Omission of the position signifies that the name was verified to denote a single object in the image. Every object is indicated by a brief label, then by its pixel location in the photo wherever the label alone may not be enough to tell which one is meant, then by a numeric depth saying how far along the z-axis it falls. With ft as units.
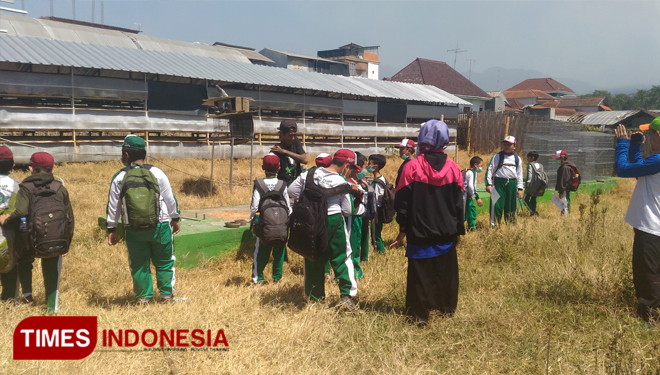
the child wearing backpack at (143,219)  14.79
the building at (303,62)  139.64
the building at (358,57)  179.83
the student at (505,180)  27.99
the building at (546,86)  257.42
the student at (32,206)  14.28
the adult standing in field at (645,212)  13.60
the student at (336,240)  15.26
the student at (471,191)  26.99
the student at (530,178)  32.32
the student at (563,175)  33.37
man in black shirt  20.21
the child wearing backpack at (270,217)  16.93
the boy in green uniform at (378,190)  21.94
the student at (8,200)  14.44
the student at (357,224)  18.52
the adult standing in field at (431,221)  13.25
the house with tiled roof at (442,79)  139.74
